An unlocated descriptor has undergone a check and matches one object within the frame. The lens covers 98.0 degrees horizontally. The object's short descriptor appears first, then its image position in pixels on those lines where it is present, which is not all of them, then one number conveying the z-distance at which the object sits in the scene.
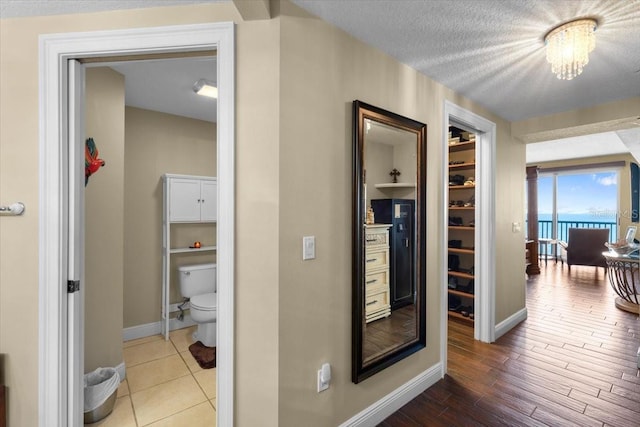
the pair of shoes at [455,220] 3.59
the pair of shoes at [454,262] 3.59
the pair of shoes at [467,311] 3.34
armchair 5.52
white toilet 2.62
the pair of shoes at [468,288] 3.36
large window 6.46
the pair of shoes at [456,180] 3.56
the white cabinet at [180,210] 2.96
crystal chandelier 1.53
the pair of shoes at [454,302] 3.53
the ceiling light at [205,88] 2.33
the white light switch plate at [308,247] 1.45
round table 3.50
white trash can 1.76
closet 3.41
